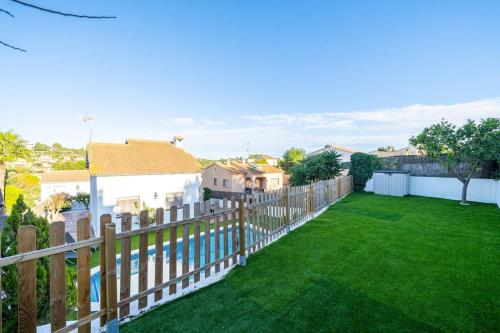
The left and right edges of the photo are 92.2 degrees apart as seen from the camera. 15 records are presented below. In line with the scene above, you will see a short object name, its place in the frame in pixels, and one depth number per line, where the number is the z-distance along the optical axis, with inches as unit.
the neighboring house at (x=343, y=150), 1194.3
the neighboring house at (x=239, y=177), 1215.6
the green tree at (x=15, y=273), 121.0
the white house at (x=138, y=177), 527.8
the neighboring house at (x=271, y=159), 2120.2
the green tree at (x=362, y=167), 719.7
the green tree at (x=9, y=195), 514.6
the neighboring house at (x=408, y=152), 1226.1
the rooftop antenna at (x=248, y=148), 1597.9
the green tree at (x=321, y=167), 737.0
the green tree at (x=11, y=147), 685.9
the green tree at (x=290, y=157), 1599.8
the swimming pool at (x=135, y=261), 221.3
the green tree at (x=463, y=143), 420.5
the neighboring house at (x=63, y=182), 1087.0
